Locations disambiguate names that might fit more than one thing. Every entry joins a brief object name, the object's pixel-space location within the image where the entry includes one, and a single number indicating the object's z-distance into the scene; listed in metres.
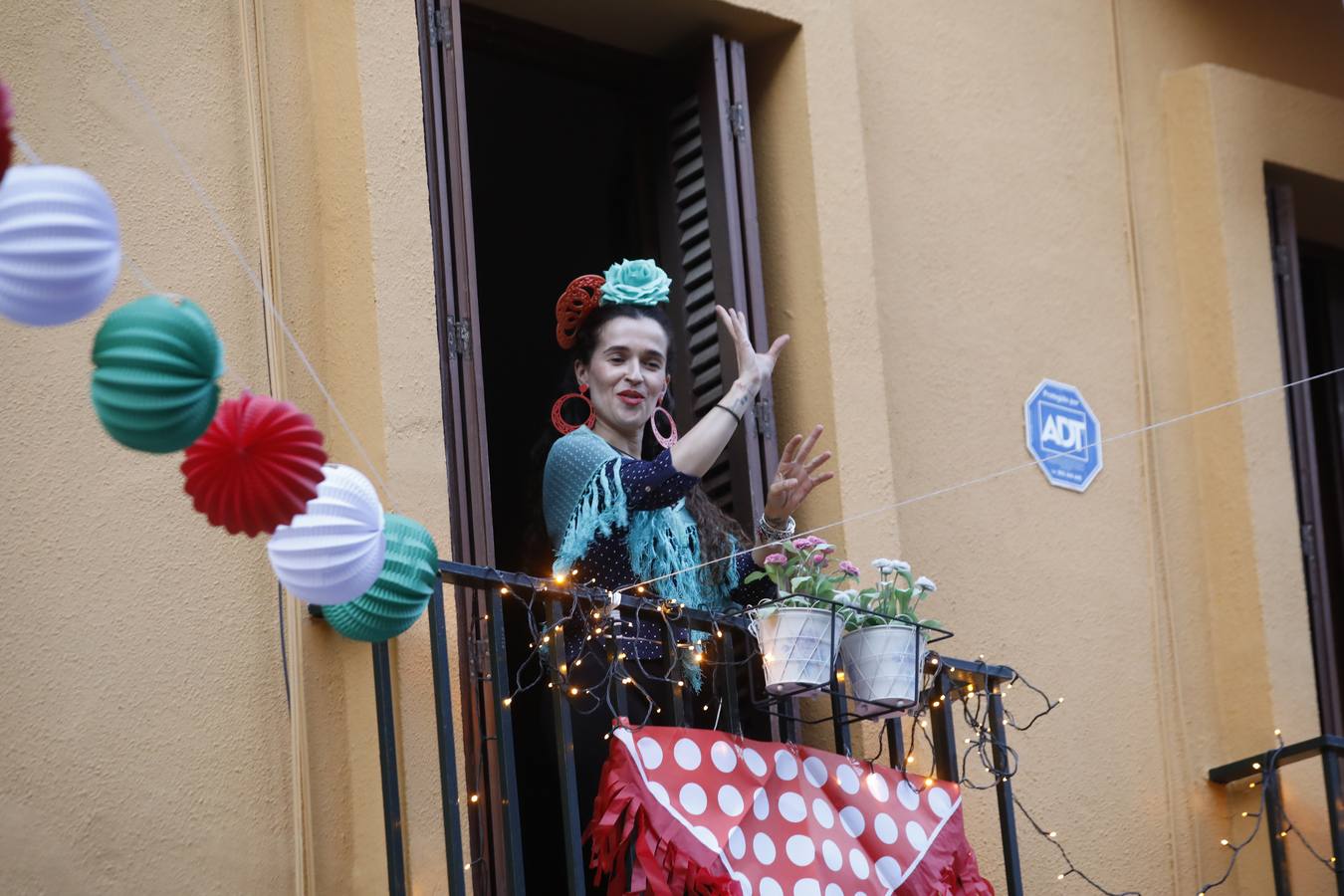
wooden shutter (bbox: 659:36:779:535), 10.29
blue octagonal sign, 11.30
